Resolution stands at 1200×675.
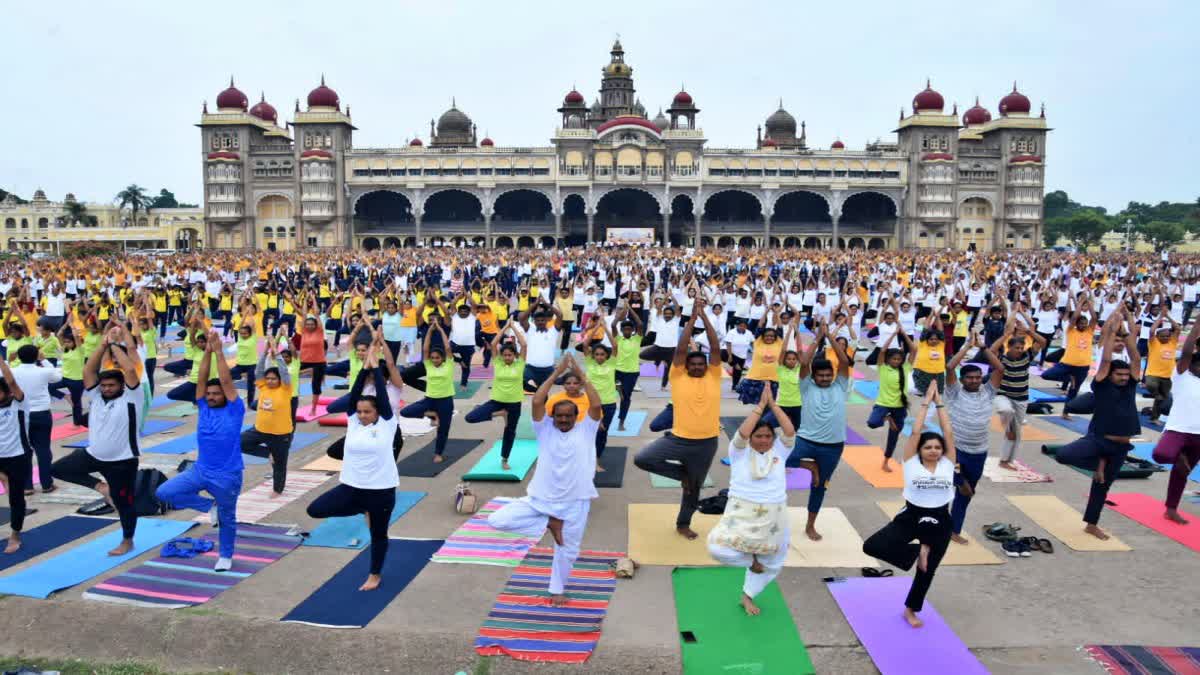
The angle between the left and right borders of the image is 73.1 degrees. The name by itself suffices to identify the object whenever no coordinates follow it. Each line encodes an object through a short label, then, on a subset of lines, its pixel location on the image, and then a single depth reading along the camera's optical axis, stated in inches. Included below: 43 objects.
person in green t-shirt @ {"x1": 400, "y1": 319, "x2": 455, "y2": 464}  331.3
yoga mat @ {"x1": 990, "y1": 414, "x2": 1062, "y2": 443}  391.9
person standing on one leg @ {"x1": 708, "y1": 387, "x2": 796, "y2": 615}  194.9
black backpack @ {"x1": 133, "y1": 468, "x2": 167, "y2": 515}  253.4
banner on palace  2080.5
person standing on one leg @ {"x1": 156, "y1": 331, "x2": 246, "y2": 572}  227.0
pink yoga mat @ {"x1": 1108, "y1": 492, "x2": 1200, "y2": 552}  261.1
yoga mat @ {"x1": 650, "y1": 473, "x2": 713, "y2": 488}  319.3
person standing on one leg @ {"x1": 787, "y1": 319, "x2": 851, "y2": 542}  255.4
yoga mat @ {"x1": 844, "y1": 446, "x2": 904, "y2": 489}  323.3
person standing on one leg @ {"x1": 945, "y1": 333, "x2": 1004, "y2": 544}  247.9
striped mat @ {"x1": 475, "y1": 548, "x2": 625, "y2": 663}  190.4
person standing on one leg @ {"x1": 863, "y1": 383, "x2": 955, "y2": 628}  192.4
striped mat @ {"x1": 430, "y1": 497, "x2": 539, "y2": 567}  243.3
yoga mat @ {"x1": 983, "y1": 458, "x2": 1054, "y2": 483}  323.6
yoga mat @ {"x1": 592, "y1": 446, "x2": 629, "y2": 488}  319.9
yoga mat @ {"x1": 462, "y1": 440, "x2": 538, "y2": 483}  323.3
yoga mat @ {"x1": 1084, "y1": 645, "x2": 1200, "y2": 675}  180.7
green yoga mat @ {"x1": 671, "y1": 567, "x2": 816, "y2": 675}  183.9
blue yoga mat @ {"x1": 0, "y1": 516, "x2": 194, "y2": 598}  219.3
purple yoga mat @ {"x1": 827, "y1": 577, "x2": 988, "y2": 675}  182.9
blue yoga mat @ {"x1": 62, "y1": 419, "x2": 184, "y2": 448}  403.7
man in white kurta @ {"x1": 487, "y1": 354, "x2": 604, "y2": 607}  205.5
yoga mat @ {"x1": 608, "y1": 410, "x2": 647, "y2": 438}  402.3
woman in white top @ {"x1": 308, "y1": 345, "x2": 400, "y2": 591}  209.3
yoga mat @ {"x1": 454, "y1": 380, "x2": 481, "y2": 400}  503.8
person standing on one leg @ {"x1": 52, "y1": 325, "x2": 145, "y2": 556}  234.2
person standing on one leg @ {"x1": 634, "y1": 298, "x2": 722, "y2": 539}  247.9
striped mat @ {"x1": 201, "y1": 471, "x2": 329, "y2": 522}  279.7
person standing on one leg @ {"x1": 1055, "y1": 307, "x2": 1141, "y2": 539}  255.8
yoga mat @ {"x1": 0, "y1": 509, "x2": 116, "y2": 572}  241.4
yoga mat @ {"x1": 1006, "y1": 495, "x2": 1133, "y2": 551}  255.0
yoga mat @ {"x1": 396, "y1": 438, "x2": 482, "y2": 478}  333.4
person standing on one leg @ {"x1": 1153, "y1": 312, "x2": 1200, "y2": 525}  262.7
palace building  2445.9
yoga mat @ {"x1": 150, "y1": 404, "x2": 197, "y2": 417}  444.8
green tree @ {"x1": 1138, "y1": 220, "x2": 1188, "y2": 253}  3065.9
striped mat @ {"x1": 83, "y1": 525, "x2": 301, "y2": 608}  213.5
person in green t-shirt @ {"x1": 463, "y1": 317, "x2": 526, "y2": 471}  325.4
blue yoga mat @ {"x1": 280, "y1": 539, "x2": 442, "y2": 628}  204.1
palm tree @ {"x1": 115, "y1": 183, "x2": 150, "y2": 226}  3351.4
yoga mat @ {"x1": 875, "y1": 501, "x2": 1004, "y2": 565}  242.5
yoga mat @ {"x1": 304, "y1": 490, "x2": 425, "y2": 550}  255.0
